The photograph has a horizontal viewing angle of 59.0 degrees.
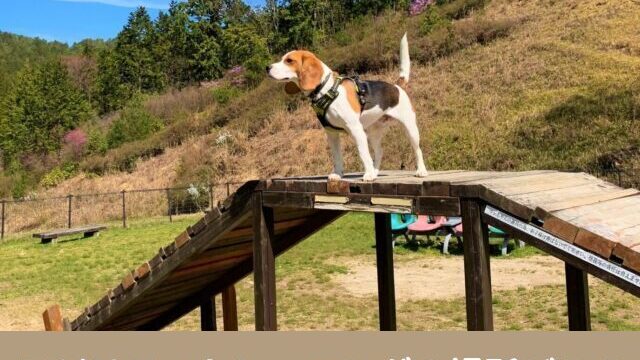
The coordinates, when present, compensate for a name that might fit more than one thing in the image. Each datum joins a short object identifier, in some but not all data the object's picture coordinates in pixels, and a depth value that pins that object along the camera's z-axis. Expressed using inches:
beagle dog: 151.6
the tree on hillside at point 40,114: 1756.9
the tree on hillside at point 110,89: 2070.6
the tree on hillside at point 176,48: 2100.1
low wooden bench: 658.2
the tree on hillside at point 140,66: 2128.4
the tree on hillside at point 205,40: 1947.6
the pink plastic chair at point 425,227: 503.5
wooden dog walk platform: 101.8
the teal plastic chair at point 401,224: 518.0
